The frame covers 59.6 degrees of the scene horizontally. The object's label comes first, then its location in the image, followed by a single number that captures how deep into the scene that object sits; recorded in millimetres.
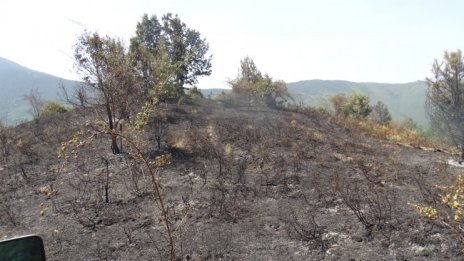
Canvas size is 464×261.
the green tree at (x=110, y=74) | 12820
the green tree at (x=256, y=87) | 42750
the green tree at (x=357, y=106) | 43103
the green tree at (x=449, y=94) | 20770
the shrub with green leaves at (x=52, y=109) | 29067
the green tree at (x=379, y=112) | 64775
